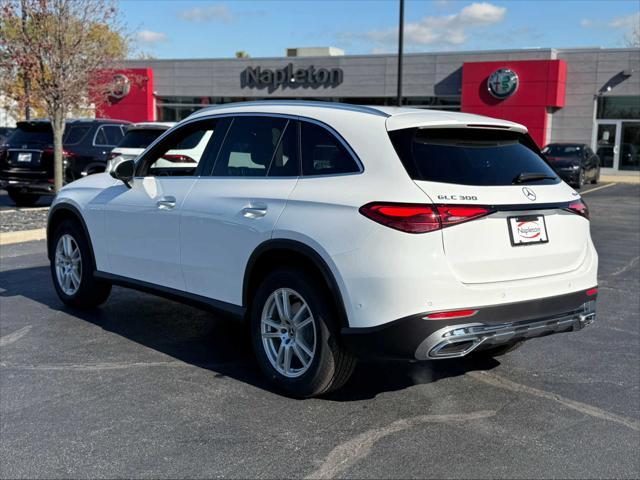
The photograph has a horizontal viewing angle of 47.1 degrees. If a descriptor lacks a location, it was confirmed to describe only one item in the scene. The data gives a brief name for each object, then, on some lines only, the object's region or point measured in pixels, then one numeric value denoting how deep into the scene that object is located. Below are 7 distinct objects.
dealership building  34.19
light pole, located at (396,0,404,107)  24.42
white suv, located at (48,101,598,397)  3.96
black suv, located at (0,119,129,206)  14.55
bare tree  13.13
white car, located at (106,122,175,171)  12.77
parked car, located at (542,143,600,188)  25.98
